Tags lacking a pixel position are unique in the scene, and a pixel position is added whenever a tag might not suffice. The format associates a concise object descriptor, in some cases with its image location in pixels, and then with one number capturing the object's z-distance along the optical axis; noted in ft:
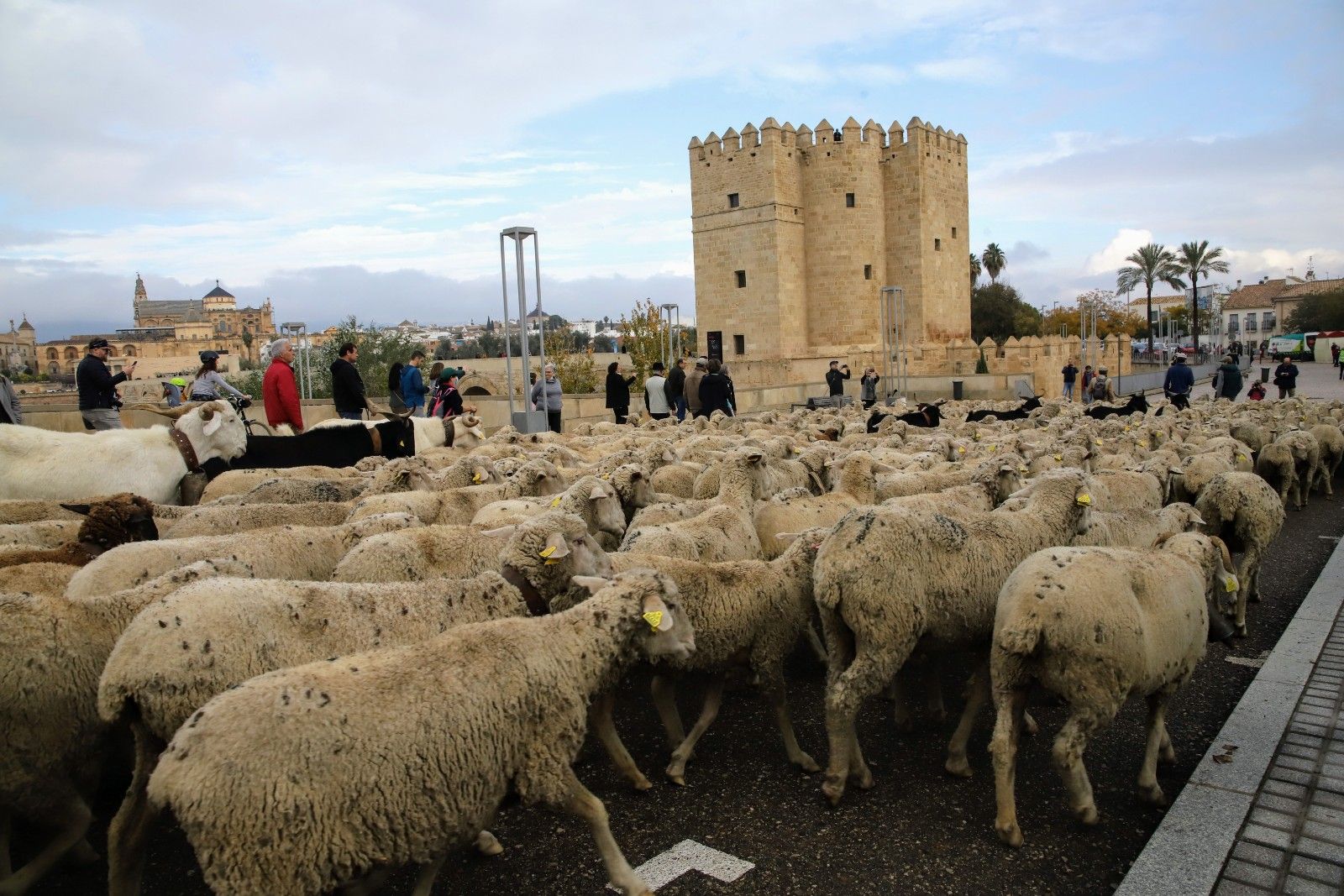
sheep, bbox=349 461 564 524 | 21.19
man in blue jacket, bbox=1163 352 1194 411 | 65.51
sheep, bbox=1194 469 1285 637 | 22.79
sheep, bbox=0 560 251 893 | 10.97
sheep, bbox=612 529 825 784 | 14.64
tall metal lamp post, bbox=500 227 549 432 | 49.73
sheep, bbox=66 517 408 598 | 14.85
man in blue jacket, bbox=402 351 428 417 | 44.57
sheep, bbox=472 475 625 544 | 19.08
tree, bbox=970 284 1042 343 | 240.53
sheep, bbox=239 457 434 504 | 23.72
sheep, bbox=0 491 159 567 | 16.53
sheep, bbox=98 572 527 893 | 10.69
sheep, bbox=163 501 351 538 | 19.53
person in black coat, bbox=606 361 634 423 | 58.49
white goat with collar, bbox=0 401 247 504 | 24.32
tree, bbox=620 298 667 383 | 182.09
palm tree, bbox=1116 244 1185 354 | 218.79
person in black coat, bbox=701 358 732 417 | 54.80
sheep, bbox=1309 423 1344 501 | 39.75
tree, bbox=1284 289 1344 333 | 279.08
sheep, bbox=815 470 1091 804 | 14.05
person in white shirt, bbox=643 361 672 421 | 55.88
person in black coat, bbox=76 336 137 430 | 32.04
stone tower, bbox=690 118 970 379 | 150.71
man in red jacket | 32.35
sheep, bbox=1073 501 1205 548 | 18.51
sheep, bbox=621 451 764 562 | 17.60
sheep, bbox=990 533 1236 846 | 12.59
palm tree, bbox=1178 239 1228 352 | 217.97
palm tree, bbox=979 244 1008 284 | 303.27
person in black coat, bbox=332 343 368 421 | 36.73
